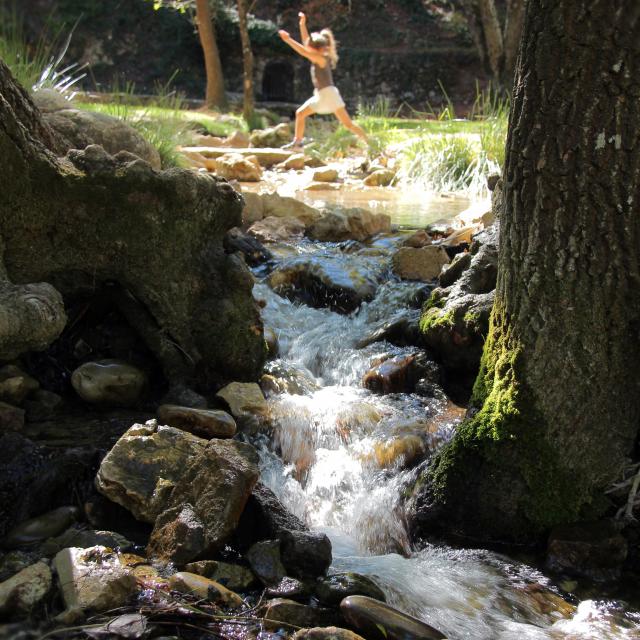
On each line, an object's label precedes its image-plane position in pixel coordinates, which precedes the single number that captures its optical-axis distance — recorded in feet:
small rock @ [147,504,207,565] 8.90
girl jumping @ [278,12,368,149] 38.32
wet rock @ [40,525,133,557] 9.13
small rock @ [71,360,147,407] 12.76
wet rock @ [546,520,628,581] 9.71
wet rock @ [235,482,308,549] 9.50
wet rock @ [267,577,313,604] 8.61
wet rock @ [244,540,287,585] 8.87
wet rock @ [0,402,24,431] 11.44
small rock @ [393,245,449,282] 20.21
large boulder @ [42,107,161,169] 19.13
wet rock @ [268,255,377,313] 19.45
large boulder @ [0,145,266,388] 12.92
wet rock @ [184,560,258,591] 8.71
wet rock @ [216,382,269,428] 13.29
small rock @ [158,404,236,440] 12.01
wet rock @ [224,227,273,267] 21.54
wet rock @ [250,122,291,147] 50.19
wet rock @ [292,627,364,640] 7.69
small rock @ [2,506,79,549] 9.28
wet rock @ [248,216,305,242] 24.27
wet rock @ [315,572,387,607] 8.61
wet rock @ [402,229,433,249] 22.22
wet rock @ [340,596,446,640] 7.96
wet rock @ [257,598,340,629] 8.13
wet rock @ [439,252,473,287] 16.96
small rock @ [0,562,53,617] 7.74
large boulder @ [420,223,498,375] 14.87
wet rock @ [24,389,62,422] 12.11
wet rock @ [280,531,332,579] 9.08
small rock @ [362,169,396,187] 38.09
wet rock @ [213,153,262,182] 36.22
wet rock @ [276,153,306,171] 42.11
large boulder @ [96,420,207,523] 9.78
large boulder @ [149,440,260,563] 9.07
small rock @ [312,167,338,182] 38.09
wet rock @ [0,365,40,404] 11.89
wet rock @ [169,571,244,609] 8.23
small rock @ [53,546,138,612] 7.85
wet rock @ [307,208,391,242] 24.49
